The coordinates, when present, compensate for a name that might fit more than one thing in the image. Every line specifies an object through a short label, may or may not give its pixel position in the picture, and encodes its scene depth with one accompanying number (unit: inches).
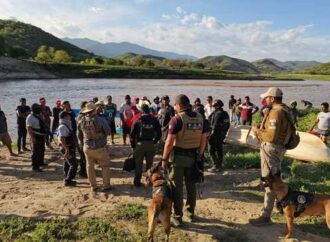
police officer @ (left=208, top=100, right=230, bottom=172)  418.6
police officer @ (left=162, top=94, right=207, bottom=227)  253.6
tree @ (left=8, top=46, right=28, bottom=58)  3363.7
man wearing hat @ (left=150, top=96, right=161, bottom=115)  600.8
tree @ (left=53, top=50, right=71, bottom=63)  3590.1
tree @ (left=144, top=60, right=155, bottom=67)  4163.4
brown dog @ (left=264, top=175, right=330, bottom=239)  247.8
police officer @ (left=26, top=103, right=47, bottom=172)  422.9
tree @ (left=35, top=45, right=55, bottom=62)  3408.0
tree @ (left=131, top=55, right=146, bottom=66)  4295.5
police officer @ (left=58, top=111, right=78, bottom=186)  362.9
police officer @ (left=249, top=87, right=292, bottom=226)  253.8
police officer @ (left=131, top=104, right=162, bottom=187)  346.9
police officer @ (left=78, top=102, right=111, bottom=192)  327.6
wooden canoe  467.8
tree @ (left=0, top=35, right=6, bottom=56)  3251.0
